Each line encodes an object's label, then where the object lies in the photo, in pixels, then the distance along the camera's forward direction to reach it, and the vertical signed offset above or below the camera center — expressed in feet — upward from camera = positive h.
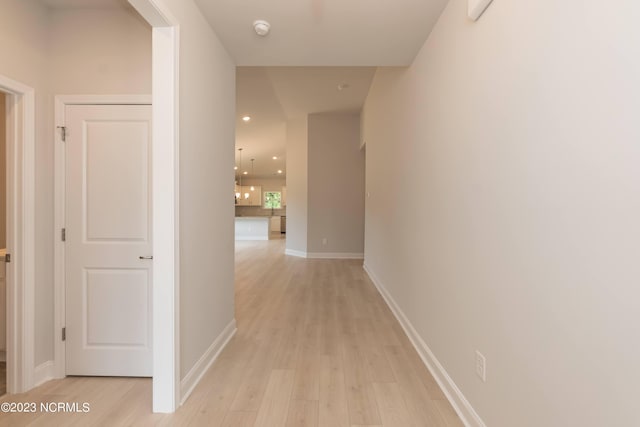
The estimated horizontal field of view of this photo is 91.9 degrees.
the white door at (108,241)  7.14 -0.76
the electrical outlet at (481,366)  5.03 -2.58
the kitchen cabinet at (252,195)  50.80 +2.34
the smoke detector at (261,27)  7.21 +4.30
